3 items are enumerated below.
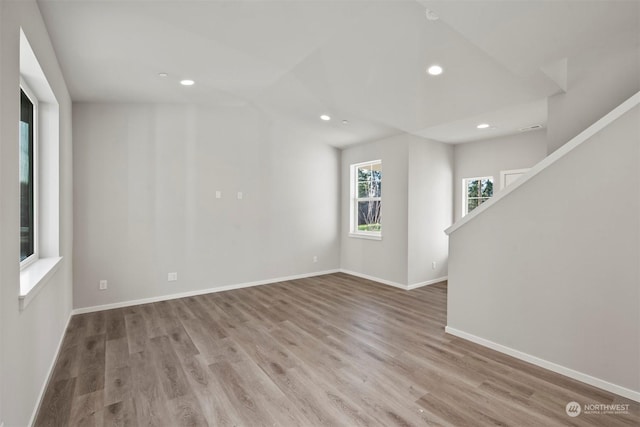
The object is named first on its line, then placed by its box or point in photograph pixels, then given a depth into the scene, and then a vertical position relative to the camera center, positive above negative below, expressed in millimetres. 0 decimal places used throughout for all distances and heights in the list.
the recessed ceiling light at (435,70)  3137 +1447
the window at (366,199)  5645 +216
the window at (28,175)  2389 +275
